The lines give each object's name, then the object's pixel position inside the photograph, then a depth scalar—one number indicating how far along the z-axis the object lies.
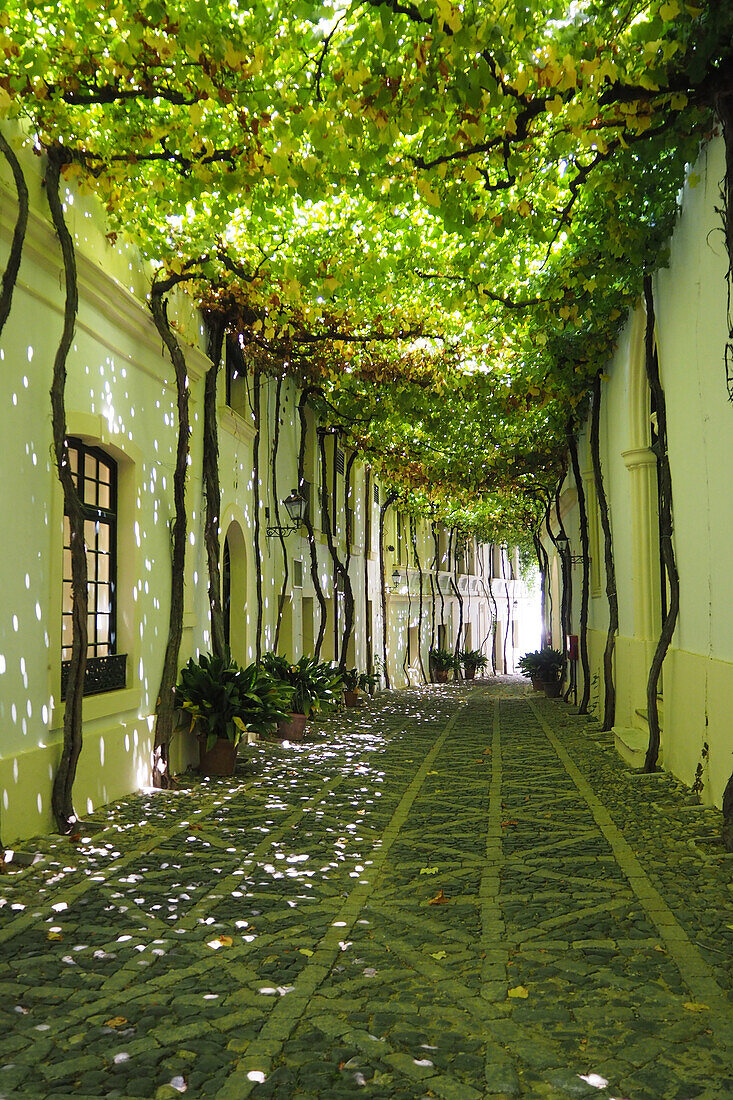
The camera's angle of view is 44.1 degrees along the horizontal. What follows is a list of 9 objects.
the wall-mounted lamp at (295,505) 12.66
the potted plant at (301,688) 11.61
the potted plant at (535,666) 21.08
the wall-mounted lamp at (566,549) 16.59
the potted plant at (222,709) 8.75
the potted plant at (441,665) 29.77
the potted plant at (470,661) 32.03
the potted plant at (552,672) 20.42
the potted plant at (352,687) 16.33
